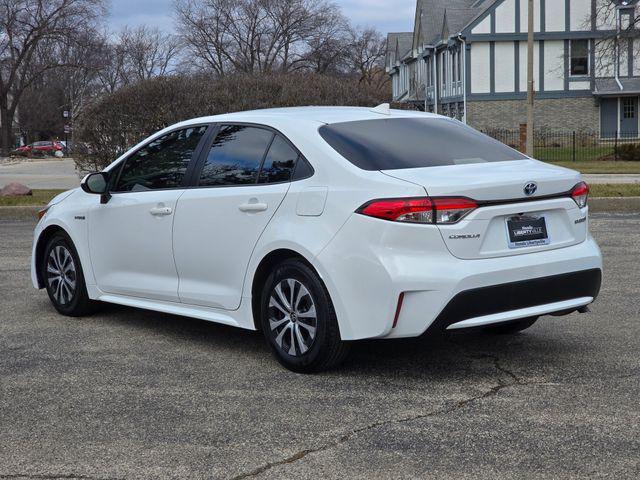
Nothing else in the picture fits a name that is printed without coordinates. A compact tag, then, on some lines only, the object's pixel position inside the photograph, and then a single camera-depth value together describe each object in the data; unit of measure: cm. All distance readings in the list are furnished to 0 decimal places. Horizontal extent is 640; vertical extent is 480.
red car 7019
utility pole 2599
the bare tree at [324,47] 7762
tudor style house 4788
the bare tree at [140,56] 9538
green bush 3578
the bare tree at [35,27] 6550
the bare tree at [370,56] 9550
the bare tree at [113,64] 8579
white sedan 541
